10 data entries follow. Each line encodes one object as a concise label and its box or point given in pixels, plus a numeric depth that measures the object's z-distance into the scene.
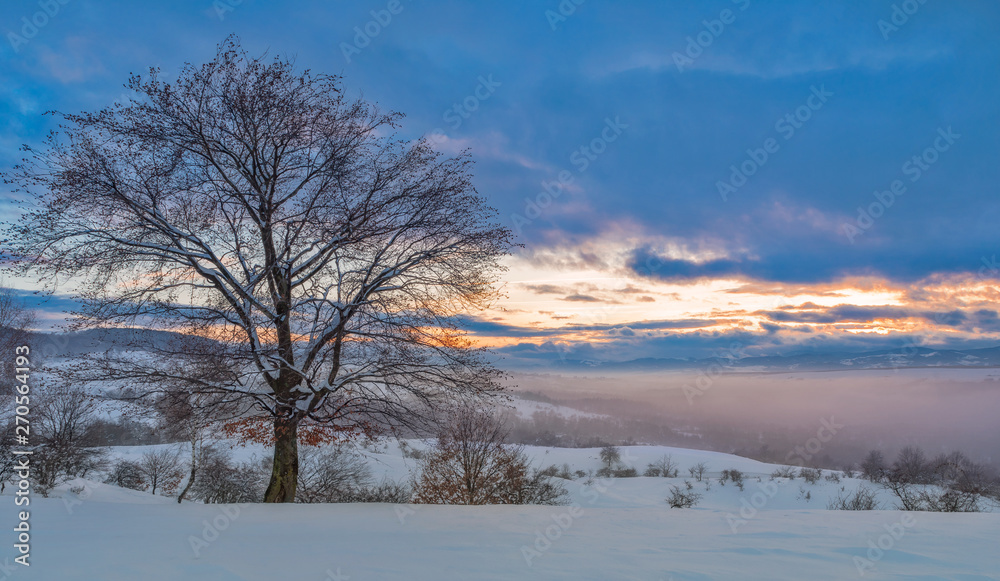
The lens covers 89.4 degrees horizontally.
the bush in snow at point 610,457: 61.04
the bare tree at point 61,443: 20.41
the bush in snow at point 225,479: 21.06
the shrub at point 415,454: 18.50
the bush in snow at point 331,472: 21.58
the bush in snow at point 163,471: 31.42
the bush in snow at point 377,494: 19.70
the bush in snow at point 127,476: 28.65
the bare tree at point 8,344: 19.98
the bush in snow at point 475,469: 17.09
